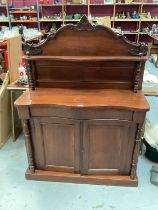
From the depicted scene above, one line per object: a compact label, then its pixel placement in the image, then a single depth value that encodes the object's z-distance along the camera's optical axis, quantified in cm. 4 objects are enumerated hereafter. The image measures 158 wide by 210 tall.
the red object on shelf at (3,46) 267
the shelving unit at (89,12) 489
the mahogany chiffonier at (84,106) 126
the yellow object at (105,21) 330
